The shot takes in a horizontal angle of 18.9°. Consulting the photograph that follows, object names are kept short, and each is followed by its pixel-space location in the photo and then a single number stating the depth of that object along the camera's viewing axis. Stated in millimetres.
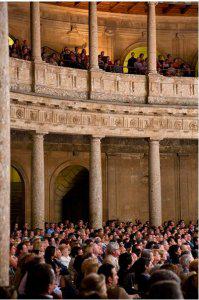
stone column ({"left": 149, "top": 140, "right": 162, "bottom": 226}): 26594
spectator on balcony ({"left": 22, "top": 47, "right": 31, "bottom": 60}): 24922
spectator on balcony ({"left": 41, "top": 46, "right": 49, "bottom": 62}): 25984
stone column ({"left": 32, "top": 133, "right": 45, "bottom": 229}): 23609
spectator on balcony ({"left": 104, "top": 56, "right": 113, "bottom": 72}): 27506
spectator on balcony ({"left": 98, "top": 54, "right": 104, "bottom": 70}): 27484
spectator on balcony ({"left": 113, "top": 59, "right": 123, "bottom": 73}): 27450
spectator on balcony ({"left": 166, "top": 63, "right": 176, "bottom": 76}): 28891
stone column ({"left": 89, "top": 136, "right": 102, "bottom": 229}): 25188
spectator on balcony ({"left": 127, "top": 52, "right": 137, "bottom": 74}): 28872
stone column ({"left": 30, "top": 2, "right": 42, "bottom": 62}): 24172
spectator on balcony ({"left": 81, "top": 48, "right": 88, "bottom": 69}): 26775
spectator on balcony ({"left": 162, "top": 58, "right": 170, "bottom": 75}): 29266
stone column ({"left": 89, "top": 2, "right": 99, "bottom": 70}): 25844
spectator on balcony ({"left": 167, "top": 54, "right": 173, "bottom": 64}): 30611
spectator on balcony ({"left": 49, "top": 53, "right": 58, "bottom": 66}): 25580
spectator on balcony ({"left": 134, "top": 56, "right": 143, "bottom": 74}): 28094
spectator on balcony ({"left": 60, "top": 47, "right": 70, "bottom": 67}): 27050
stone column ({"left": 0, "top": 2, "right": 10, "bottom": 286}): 10539
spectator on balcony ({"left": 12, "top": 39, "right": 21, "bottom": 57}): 25020
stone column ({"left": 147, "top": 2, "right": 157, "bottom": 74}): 27031
